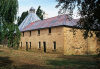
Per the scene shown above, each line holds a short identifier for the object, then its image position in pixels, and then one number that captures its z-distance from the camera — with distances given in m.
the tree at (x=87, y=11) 6.62
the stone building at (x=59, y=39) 16.37
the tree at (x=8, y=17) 9.54
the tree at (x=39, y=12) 41.42
